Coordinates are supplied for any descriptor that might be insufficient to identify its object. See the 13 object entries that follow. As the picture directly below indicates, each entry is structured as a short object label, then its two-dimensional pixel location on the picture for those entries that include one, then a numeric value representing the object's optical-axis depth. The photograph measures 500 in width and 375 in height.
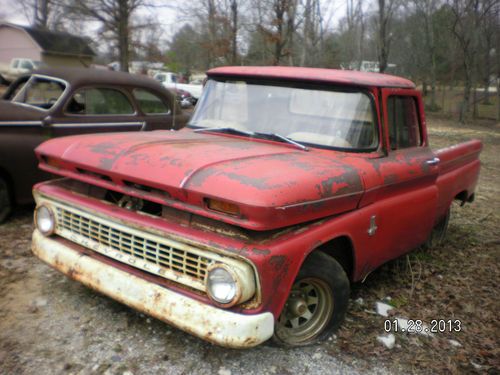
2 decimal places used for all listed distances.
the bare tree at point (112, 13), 13.99
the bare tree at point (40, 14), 34.50
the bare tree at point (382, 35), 17.64
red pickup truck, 2.31
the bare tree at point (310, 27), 15.43
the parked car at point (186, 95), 21.59
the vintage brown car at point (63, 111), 4.75
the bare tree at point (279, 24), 13.76
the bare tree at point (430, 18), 26.17
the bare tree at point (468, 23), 19.51
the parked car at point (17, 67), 27.80
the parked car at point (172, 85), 23.66
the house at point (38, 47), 33.31
